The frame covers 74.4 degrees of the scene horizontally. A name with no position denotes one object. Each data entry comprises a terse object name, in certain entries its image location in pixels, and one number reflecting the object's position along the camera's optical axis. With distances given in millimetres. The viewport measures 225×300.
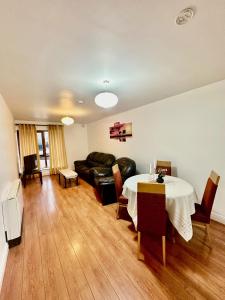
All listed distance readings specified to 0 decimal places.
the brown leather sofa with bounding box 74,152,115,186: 4719
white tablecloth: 1890
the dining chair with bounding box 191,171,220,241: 2000
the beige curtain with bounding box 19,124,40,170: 5991
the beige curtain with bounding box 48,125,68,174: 6641
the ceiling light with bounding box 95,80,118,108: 2357
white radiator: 2184
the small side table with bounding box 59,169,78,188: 4846
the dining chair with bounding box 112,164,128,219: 2752
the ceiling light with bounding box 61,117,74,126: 4734
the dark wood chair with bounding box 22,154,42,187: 5231
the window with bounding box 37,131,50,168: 6645
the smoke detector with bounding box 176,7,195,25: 1092
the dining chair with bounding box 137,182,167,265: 1742
